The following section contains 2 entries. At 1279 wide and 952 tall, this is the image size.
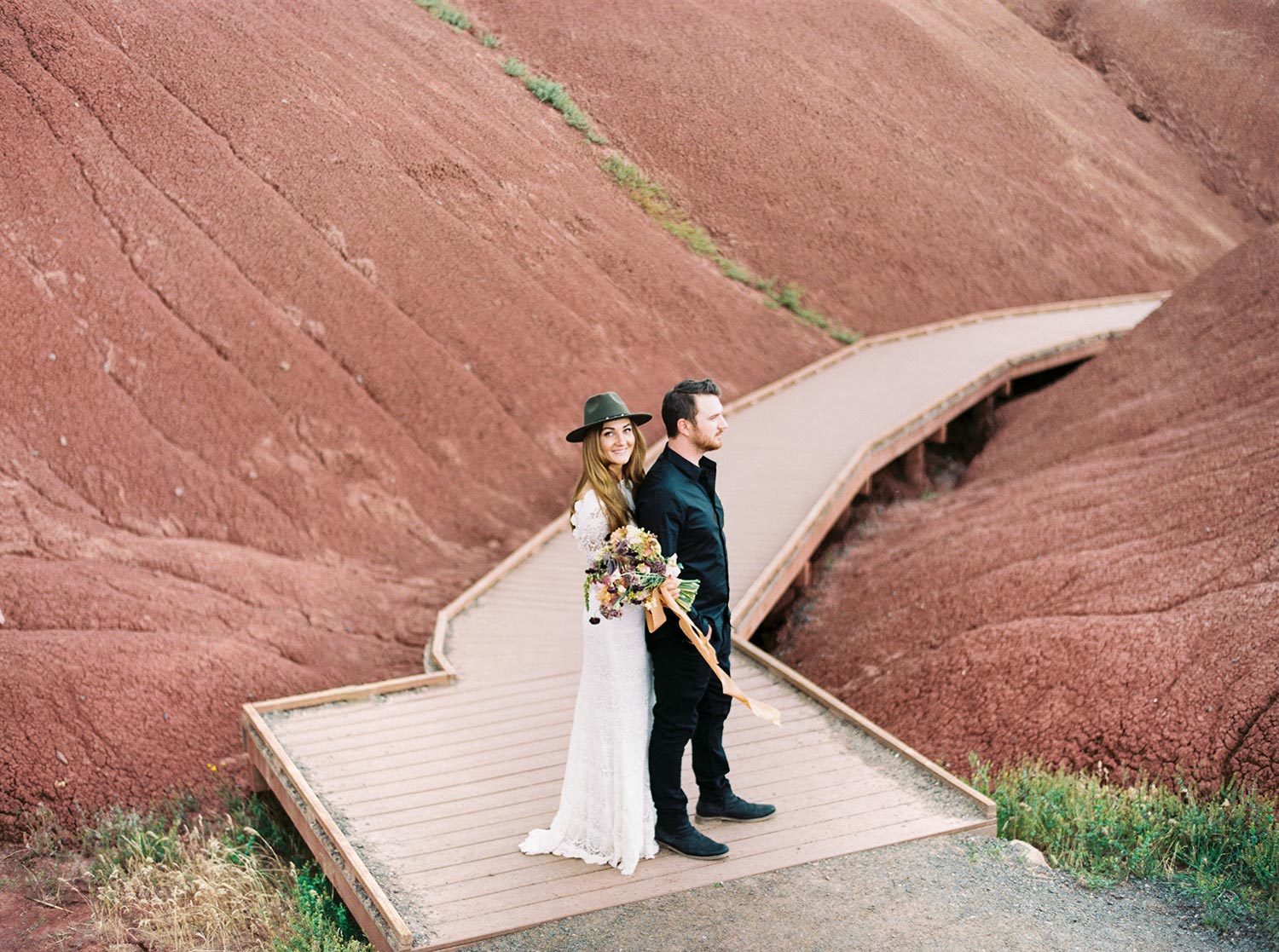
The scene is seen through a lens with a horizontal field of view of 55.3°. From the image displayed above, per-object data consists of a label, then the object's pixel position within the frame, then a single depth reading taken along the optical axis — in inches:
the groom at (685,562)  208.7
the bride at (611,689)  209.5
